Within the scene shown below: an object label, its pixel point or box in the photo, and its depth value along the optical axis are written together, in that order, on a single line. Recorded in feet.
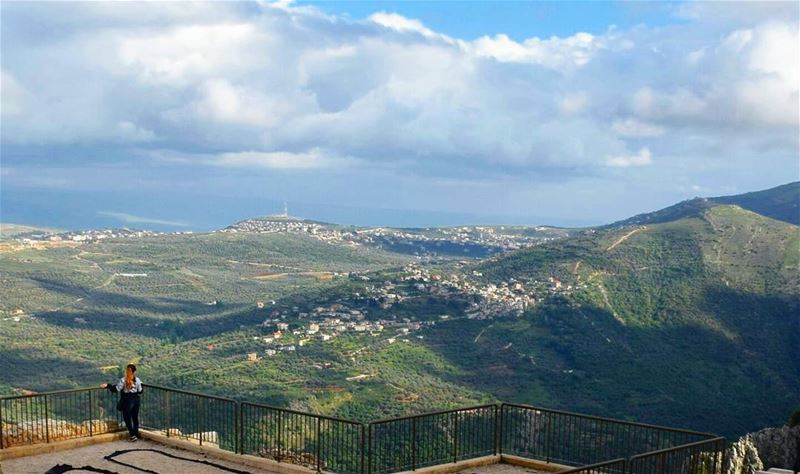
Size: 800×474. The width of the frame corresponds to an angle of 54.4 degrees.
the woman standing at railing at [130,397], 54.49
